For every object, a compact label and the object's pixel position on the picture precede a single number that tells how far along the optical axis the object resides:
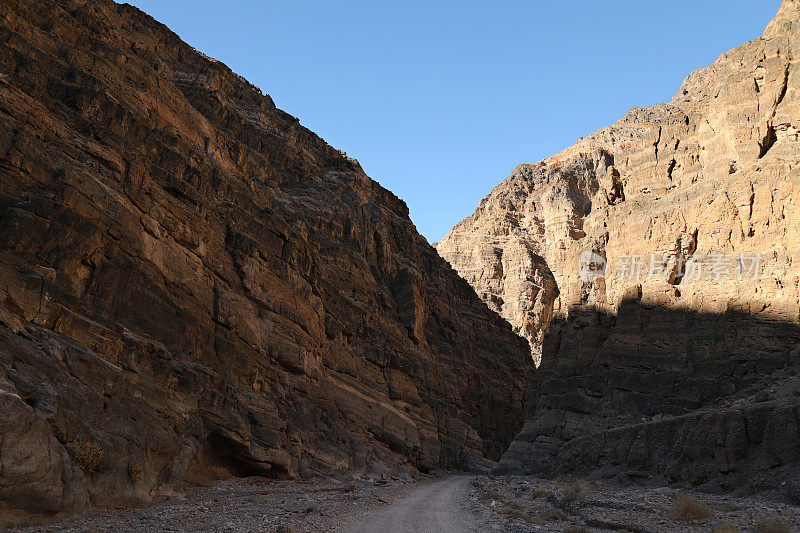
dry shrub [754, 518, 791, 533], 12.52
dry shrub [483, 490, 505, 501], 25.97
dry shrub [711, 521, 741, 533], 12.75
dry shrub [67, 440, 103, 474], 15.26
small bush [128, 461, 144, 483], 17.48
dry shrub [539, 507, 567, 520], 18.53
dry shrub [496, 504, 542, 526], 17.69
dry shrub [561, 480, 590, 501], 22.75
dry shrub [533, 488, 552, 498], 26.06
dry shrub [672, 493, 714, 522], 15.98
